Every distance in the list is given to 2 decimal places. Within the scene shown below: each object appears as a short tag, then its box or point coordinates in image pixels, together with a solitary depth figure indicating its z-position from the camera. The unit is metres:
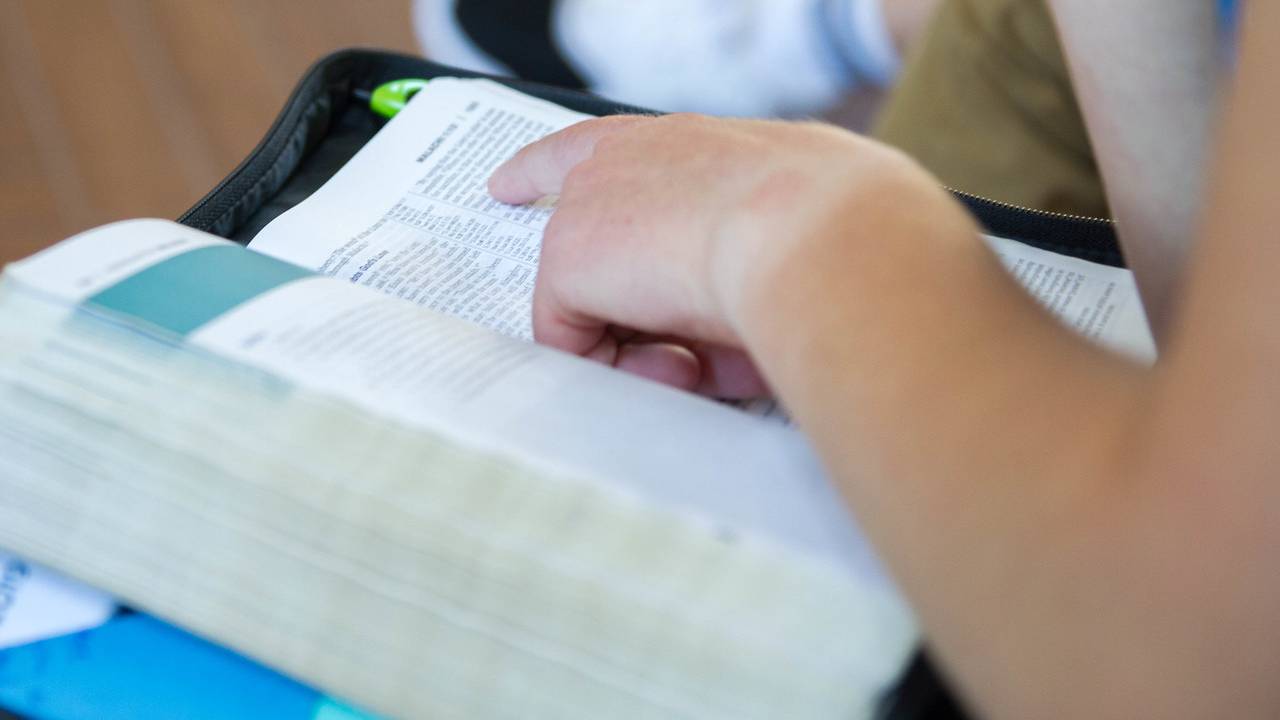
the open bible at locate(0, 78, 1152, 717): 0.62
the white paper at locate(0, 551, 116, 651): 0.68
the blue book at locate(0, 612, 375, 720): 0.67
